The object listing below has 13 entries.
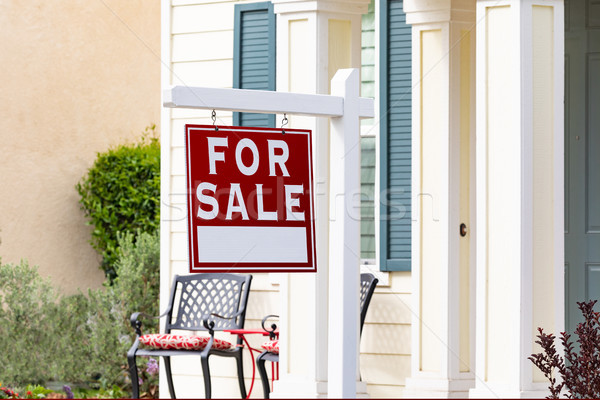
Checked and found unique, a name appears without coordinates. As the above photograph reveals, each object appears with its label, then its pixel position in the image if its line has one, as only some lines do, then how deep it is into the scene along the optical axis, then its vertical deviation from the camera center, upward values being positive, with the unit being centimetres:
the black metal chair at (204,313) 1276 -59
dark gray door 1109 +47
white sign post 640 +20
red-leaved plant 755 -55
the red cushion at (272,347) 1140 -71
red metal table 1195 -74
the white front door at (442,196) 1149 +24
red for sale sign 636 +12
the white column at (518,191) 841 +20
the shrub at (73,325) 1523 -78
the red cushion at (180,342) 1246 -74
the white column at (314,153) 993 +44
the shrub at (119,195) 1759 +36
